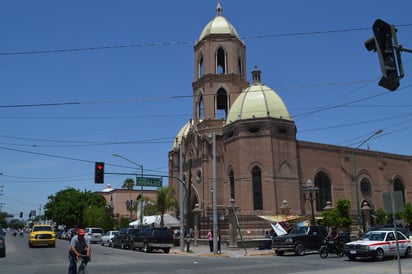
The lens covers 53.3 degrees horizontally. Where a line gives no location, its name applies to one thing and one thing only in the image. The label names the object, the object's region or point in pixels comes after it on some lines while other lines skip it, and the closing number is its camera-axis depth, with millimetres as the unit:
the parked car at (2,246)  22875
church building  42656
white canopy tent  46638
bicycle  10852
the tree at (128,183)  80694
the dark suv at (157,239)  29438
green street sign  28797
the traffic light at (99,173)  25333
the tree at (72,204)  76438
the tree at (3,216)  160050
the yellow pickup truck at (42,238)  32375
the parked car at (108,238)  40422
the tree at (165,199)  47906
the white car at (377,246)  19547
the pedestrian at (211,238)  28750
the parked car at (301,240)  24312
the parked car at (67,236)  55062
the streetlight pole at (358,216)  34750
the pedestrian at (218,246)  27188
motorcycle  22203
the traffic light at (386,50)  7605
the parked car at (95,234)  46312
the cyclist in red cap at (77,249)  11219
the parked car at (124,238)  33625
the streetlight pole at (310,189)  33375
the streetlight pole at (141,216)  44238
